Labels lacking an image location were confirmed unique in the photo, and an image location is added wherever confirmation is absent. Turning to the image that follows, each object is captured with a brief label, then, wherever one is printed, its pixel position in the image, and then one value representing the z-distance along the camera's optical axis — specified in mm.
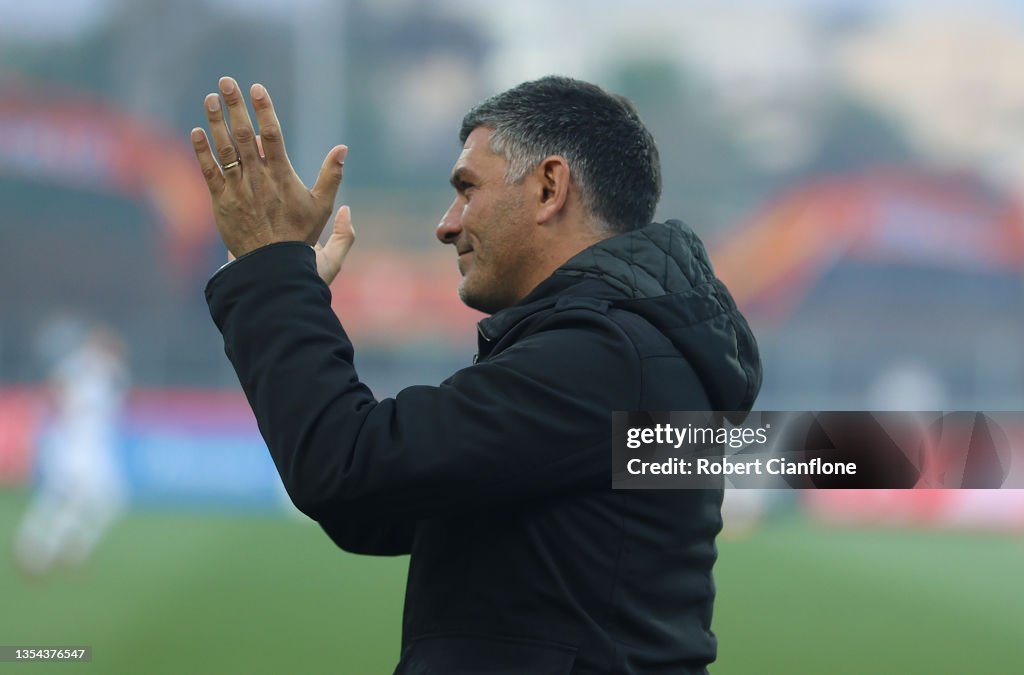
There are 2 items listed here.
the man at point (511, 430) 9832
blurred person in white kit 30225
